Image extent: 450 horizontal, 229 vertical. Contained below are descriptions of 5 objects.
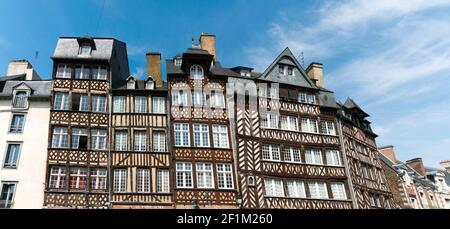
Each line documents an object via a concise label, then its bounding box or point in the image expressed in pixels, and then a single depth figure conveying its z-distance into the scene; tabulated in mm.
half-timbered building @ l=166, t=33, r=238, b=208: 19453
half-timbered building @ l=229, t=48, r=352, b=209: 20641
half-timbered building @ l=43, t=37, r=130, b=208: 18641
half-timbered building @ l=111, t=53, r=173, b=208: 18906
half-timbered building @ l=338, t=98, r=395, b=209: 23750
